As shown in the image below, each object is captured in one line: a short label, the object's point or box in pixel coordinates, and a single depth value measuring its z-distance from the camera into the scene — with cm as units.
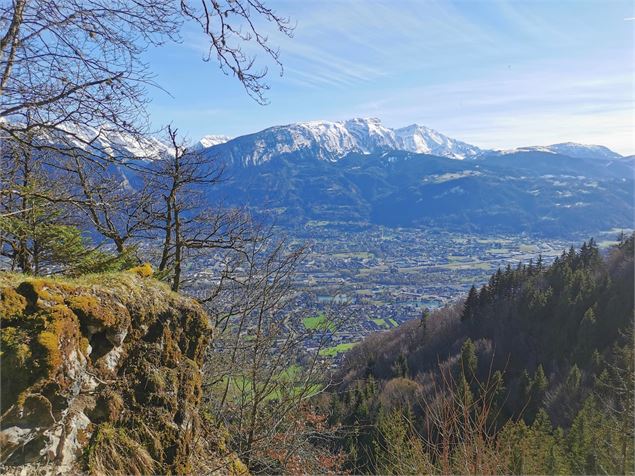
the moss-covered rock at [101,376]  289
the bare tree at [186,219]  851
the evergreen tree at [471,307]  5544
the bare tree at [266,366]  665
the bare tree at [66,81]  347
